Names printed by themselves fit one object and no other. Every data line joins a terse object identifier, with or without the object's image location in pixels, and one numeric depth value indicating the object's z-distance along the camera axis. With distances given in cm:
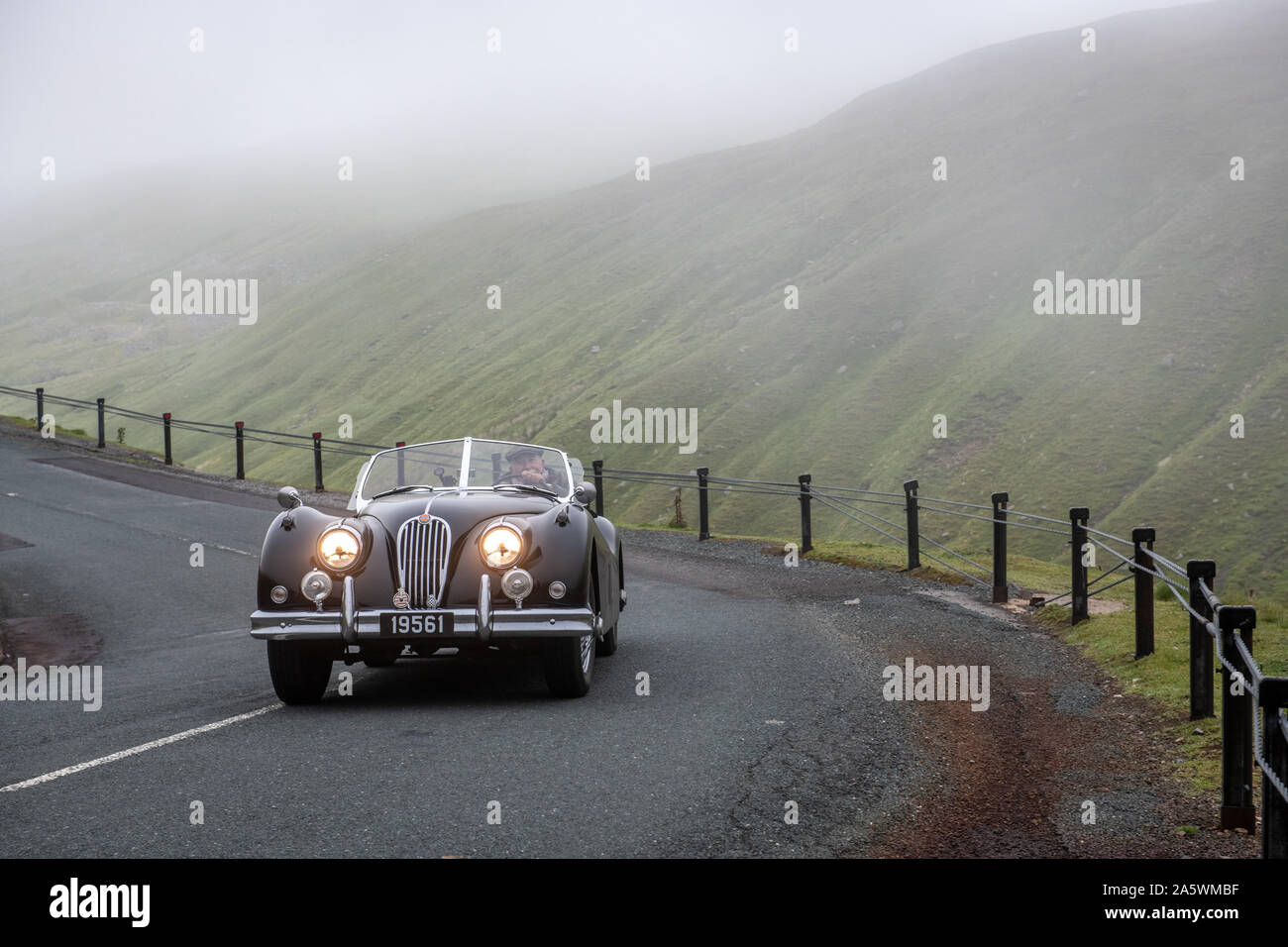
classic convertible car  779
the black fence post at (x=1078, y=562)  1227
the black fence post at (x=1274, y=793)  426
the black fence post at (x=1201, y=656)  723
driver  965
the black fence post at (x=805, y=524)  2103
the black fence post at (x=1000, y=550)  1488
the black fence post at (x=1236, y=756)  544
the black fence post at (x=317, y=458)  2804
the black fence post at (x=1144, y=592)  998
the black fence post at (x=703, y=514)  2303
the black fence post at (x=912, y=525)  1786
